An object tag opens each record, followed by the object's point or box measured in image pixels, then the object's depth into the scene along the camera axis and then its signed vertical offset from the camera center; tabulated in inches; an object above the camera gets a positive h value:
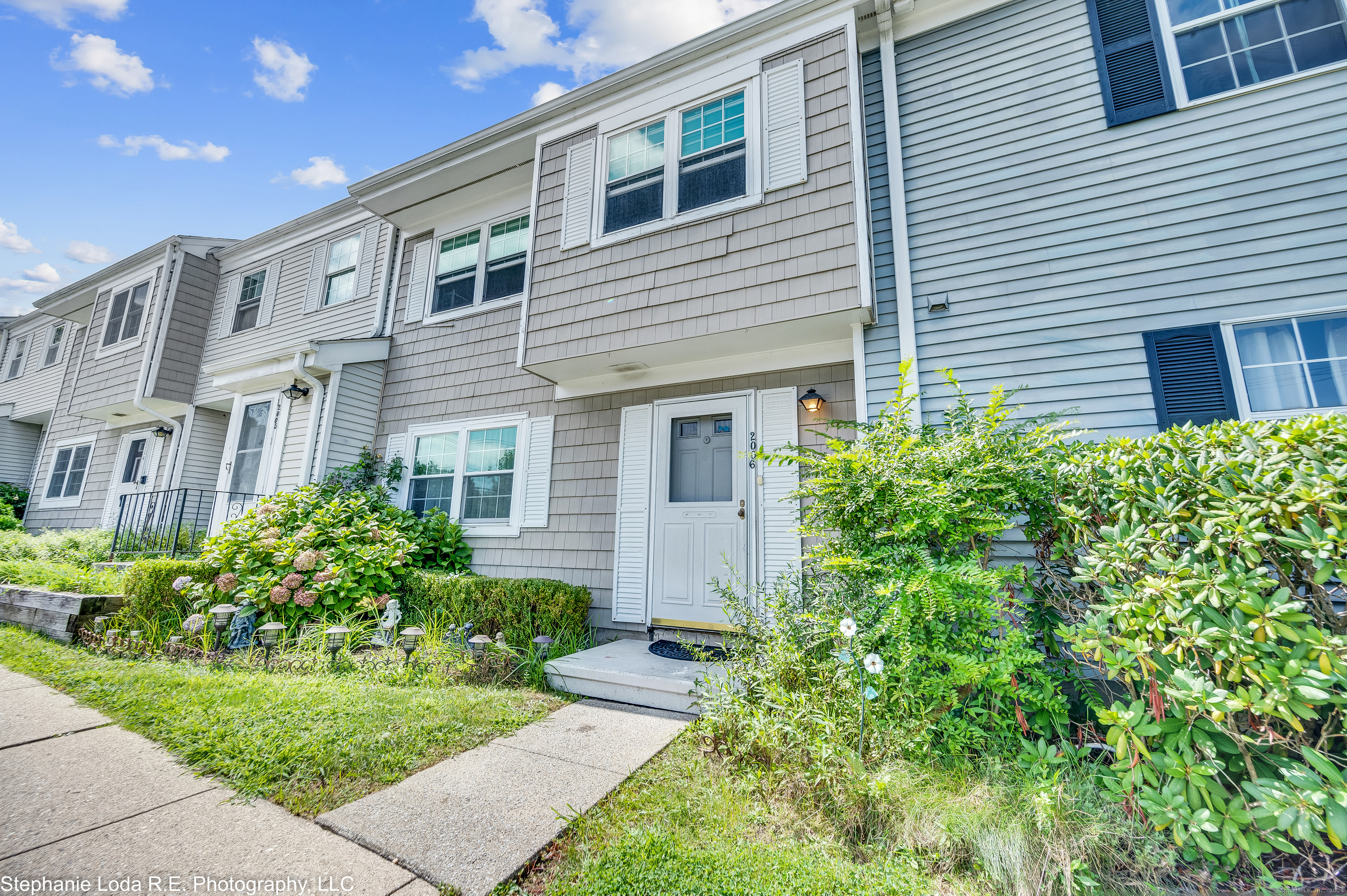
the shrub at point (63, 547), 288.2 -3.6
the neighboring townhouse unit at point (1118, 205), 134.4 +101.3
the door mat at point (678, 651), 169.3 -33.1
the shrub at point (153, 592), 189.3 -17.6
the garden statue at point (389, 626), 175.0 -26.6
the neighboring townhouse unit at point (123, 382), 356.5 +112.8
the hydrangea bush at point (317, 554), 185.8 -3.1
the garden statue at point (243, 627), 180.9 -28.3
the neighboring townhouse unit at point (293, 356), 265.9 +98.6
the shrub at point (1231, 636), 62.2 -9.7
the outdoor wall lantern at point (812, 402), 181.0 +51.6
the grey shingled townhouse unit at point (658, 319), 174.1 +83.5
